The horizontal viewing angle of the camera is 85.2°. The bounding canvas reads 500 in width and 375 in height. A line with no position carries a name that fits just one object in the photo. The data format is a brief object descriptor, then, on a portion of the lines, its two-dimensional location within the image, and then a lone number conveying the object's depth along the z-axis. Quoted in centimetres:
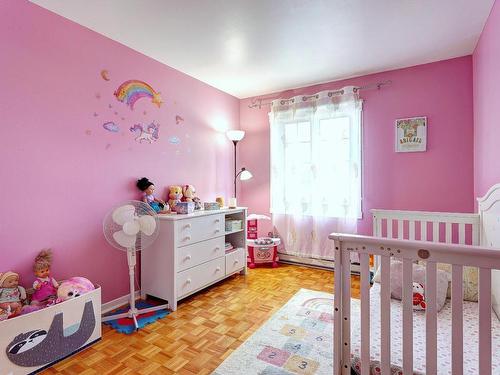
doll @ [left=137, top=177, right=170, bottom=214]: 260
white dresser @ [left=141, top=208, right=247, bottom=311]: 241
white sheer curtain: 324
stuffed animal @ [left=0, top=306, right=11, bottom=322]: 153
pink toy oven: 362
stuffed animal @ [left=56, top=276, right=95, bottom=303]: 180
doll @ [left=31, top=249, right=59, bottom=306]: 179
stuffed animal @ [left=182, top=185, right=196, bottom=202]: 304
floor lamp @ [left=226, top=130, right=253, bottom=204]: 364
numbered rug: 164
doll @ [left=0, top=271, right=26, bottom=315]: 162
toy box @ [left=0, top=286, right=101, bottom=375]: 152
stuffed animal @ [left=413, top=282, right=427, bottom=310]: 163
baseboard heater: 347
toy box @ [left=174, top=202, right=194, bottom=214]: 264
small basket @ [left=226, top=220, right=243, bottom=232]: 312
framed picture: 290
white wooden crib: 95
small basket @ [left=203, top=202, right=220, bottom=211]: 300
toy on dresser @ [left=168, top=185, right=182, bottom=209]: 287
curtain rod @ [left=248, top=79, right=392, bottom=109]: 309
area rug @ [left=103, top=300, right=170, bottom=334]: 209
